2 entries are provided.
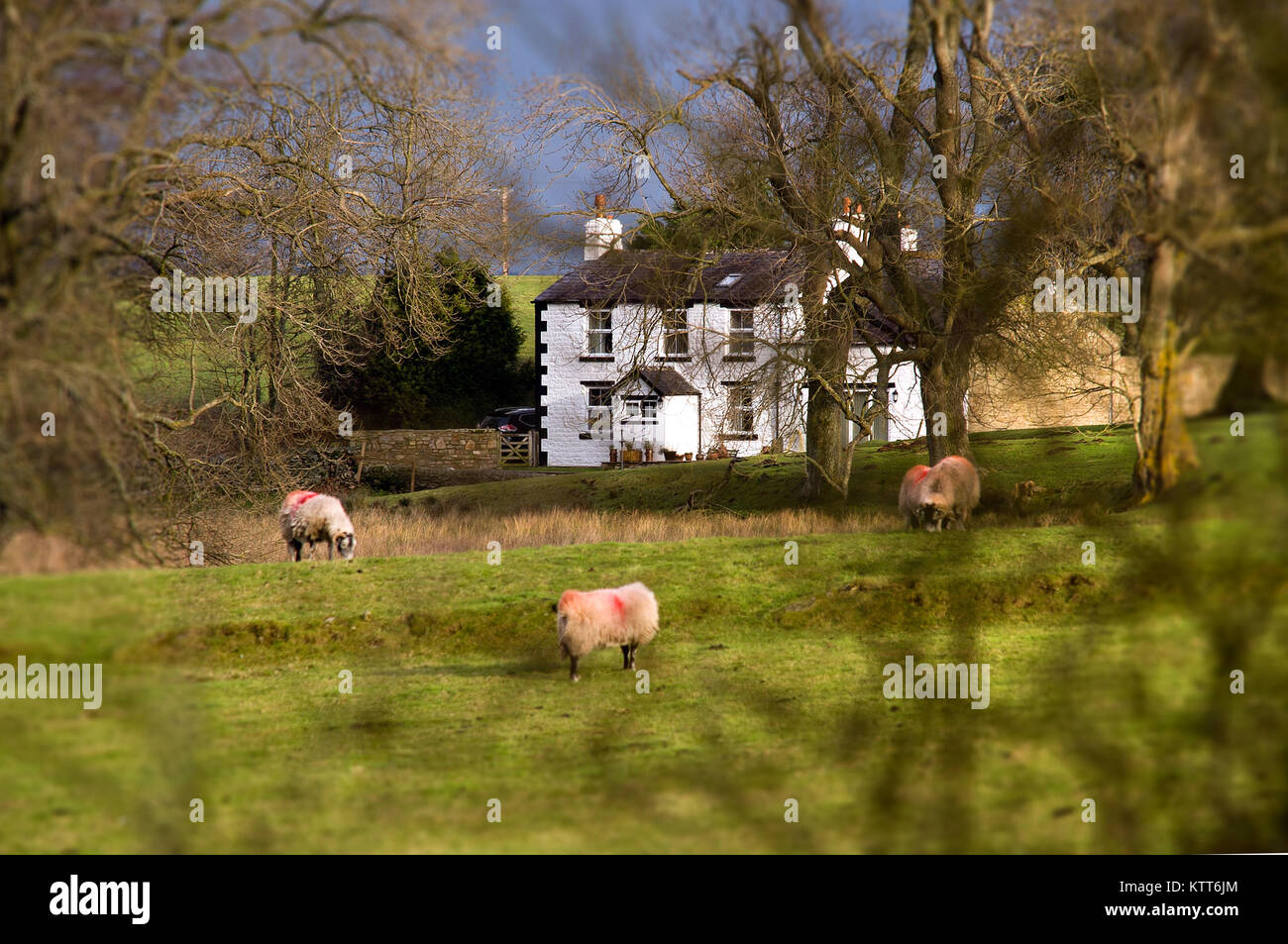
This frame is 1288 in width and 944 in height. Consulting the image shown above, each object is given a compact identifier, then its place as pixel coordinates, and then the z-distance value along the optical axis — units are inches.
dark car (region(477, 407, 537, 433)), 1884.8
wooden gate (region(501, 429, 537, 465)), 1700.3
